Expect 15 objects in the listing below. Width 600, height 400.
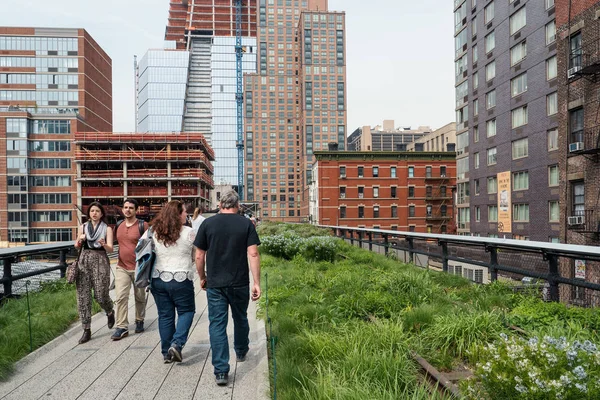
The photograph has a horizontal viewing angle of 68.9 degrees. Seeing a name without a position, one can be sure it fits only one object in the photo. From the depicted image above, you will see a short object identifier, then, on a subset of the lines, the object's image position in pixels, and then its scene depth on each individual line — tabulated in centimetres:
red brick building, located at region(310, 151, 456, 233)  6869
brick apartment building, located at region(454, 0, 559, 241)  3334
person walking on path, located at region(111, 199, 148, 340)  659
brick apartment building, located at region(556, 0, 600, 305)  2361
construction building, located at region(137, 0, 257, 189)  17500
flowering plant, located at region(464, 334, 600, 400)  274
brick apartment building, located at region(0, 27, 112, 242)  7419
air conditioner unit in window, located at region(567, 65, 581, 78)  2442
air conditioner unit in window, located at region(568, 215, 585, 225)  2467
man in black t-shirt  499
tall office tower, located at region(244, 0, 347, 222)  14950
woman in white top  543
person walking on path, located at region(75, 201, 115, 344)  663
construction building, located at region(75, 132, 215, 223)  6831
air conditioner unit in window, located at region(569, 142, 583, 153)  2446
